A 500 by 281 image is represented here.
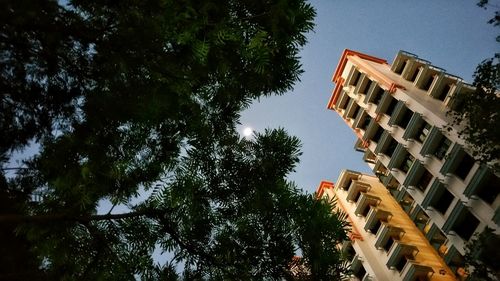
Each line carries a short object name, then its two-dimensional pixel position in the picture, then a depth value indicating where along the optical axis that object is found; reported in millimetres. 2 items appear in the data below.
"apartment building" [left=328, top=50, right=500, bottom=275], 15168
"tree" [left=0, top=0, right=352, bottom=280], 3018
